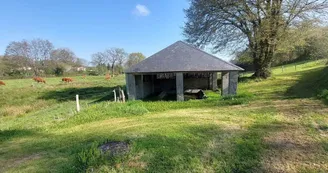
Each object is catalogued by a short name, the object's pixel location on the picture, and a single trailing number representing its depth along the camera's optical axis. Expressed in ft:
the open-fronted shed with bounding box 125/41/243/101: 38.32
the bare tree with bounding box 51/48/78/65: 160.35
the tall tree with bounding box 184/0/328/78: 51.75
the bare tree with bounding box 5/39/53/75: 138.92
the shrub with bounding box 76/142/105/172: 11.50
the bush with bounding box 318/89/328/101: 26.80
